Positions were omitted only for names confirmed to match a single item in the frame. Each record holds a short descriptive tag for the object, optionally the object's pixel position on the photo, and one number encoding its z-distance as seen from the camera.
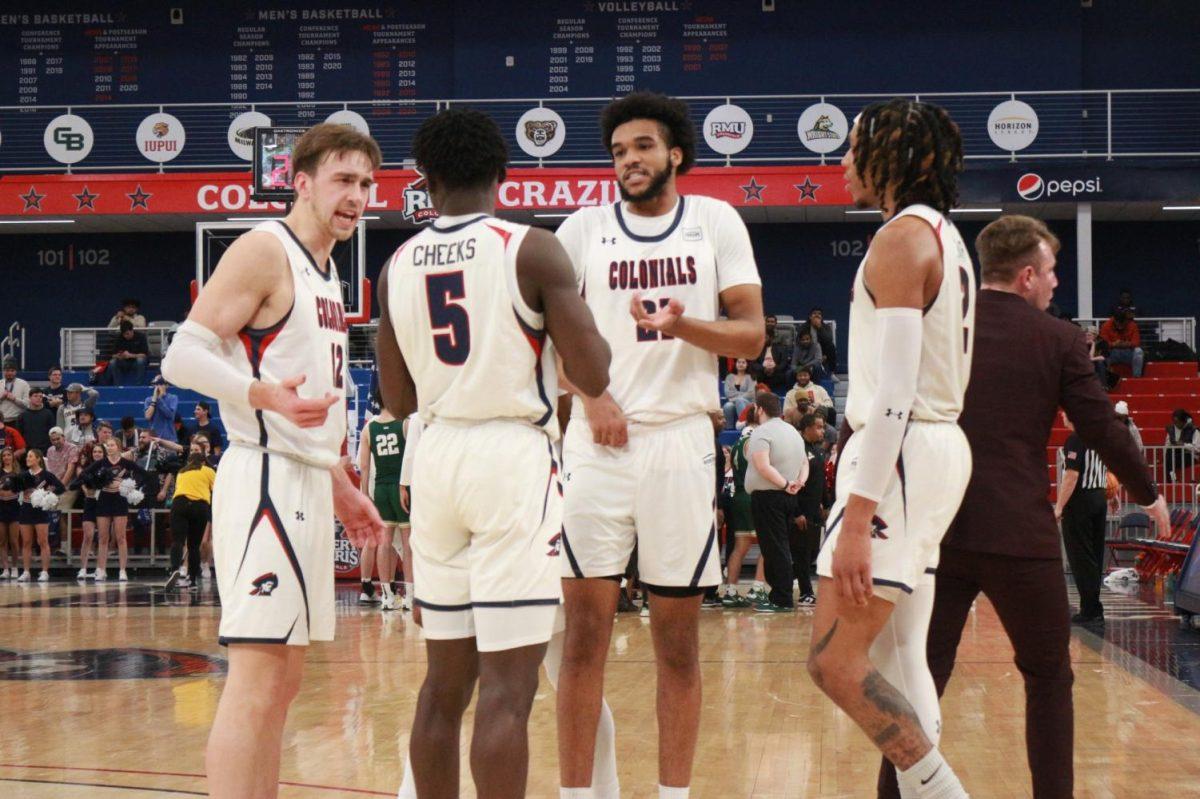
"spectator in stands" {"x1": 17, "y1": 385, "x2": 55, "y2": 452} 18.53
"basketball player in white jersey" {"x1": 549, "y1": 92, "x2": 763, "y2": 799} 4.16
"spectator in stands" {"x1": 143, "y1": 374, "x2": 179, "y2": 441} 18.17
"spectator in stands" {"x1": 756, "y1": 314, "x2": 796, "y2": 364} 18.78
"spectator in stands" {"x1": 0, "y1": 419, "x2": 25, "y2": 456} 17.23
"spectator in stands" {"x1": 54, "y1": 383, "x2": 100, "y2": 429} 18.34
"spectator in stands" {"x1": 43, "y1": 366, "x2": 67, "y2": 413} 19.12
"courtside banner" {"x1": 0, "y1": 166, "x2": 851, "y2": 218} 21.89
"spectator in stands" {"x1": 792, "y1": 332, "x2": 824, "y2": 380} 19.39
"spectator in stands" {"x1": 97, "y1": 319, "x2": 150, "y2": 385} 21.09
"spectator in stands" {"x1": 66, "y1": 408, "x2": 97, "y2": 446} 17.55
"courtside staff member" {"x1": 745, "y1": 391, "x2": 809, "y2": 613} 11.56
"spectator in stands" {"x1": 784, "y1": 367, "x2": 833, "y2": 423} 14.20
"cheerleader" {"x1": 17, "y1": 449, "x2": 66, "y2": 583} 16.08
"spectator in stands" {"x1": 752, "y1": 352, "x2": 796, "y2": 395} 18.66
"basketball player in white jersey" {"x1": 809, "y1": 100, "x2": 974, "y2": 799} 3.46
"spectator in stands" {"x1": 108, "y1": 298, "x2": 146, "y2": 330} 21.55
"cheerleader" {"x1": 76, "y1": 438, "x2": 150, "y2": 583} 15.85
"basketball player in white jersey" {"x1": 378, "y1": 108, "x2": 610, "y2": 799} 3.47
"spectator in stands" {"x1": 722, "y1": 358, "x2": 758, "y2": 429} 17.62
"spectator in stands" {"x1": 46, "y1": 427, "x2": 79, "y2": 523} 16.81
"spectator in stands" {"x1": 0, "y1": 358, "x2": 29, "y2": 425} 19.31
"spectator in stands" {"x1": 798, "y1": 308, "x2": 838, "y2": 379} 19.72
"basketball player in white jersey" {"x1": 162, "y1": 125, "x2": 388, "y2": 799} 3.53
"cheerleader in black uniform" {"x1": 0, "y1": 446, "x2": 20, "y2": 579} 16.16
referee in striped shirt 10.52
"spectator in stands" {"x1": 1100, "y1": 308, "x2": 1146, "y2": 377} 20.12
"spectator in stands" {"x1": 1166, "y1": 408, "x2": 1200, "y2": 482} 16.53
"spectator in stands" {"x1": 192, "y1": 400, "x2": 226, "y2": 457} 15.94
